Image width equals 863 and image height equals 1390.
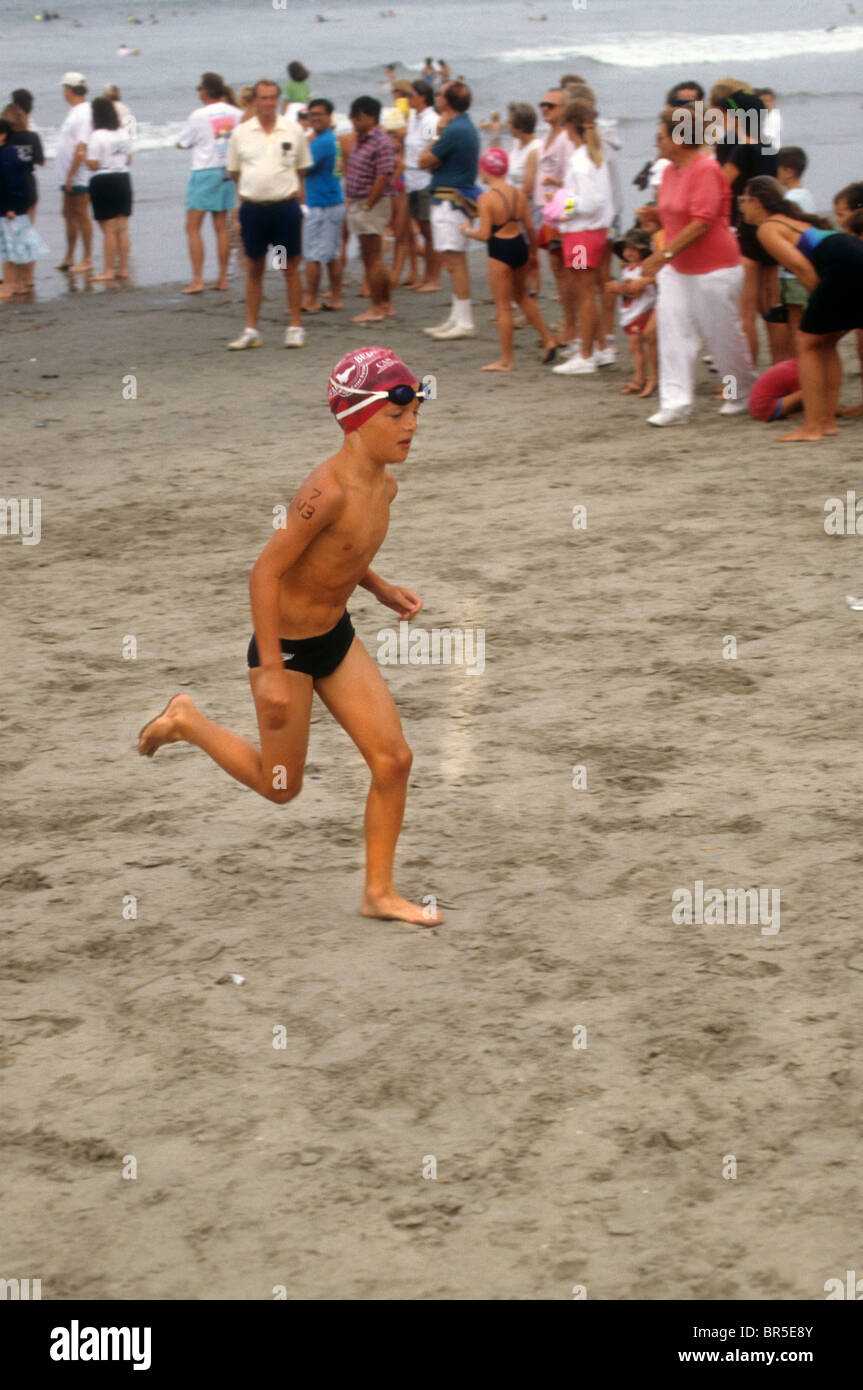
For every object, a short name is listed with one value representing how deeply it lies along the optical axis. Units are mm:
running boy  4594
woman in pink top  10180
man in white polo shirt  12977
